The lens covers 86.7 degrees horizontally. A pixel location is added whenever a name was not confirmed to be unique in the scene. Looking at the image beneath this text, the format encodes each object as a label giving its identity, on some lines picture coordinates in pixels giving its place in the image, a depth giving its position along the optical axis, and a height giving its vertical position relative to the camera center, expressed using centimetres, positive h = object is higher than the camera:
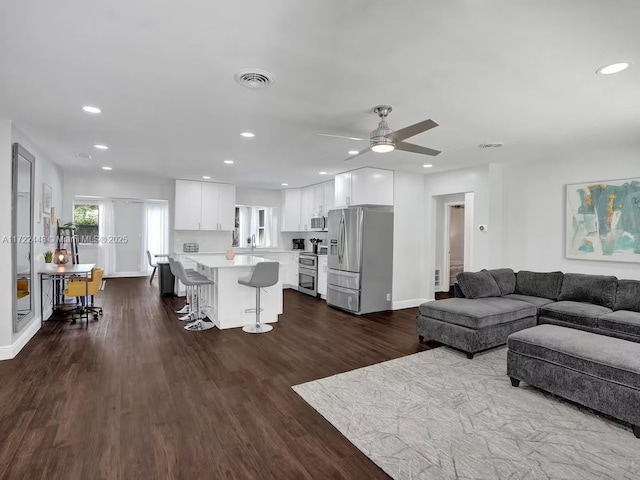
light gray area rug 205 -138
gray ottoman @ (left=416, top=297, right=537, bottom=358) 380 -99
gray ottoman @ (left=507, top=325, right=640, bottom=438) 247 -104
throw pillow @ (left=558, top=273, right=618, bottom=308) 421 -64
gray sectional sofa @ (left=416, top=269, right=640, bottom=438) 257 -92
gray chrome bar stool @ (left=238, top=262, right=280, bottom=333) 450 -60
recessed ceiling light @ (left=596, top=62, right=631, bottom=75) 230 +119
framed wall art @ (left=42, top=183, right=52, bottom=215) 510 +52
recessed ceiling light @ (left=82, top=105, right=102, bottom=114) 318 +118
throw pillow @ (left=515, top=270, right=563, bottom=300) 475 -65
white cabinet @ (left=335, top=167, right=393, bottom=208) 592 +88
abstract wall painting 436 +26
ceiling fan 279 +87
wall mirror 384 -4
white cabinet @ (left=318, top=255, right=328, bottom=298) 719 -85
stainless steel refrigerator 583 -39
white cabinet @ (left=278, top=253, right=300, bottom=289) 837 -83
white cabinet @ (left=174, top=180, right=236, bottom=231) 738 +64
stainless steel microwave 753 +29
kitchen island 485 -93
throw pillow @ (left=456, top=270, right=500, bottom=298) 457 -64
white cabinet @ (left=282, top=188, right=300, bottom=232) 851 +66
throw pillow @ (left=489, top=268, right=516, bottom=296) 493 -61
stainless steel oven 747 -87
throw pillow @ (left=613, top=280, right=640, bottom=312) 398 -67
